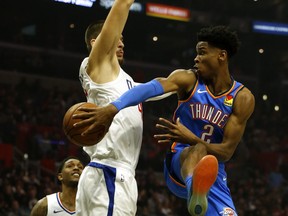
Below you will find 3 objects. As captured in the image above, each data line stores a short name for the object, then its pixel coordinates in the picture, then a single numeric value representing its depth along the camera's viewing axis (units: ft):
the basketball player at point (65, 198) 37.27
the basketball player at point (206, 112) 24.38
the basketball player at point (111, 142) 24.54
